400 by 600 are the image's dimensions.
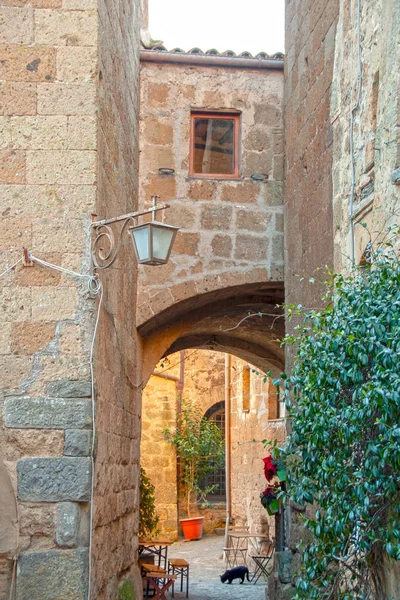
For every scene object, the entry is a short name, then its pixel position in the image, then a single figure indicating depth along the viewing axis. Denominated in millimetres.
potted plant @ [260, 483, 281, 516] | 8523
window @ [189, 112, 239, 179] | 9062
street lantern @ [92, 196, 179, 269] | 5340
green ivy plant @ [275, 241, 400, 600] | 4031
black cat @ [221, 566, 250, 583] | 12359
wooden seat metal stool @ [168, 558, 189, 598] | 11123
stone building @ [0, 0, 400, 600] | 5094
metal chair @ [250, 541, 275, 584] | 12664
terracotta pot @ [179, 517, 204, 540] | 18156
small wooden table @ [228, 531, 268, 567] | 14016
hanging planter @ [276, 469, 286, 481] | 7921
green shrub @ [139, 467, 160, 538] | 10727
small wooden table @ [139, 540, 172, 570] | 10289
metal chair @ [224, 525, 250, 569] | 14484
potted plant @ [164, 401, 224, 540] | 18281
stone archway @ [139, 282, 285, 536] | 9375
